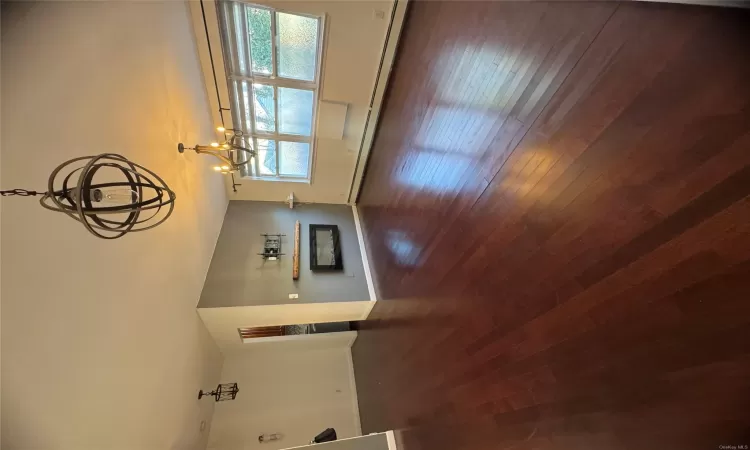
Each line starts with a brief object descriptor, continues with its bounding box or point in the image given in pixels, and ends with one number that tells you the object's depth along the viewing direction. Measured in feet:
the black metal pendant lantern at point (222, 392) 11.09
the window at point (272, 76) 10.19
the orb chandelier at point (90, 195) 2.98
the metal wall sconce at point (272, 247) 13.47
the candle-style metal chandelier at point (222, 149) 7.96
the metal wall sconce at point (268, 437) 12.67
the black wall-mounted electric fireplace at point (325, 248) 13.92
